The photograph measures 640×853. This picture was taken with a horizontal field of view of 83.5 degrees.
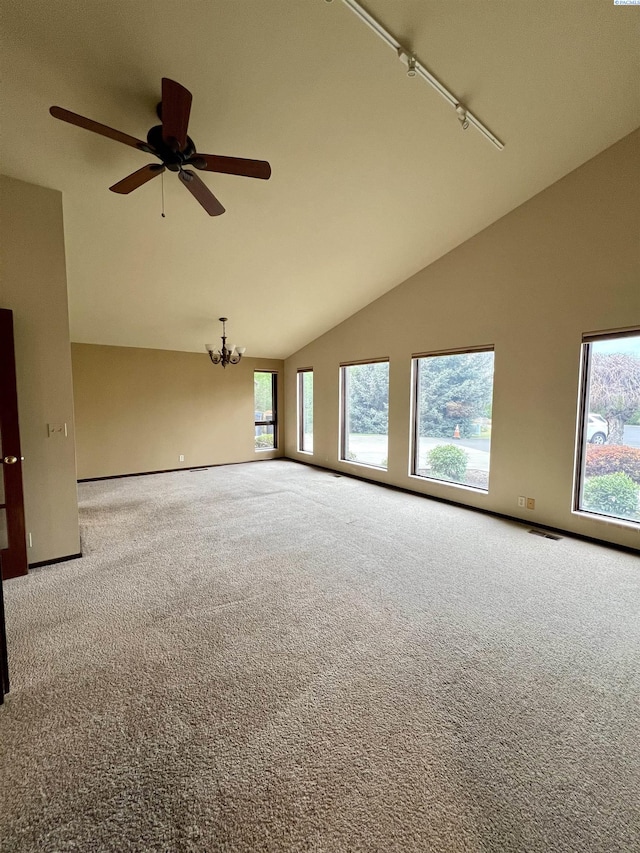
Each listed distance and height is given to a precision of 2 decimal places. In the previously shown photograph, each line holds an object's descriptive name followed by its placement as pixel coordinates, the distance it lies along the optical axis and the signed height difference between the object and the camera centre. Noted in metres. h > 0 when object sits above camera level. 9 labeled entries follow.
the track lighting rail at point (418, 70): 2.04 +2.14
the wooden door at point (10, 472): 2.81 -0.60
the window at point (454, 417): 4.55 -0.28
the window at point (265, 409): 8.02 -0.28
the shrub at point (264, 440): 8.17 -1.01
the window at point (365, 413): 5.93 -0.29
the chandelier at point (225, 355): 5.86 +0.73
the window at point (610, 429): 3.39 -0.33
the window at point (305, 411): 7.78 -0.32
